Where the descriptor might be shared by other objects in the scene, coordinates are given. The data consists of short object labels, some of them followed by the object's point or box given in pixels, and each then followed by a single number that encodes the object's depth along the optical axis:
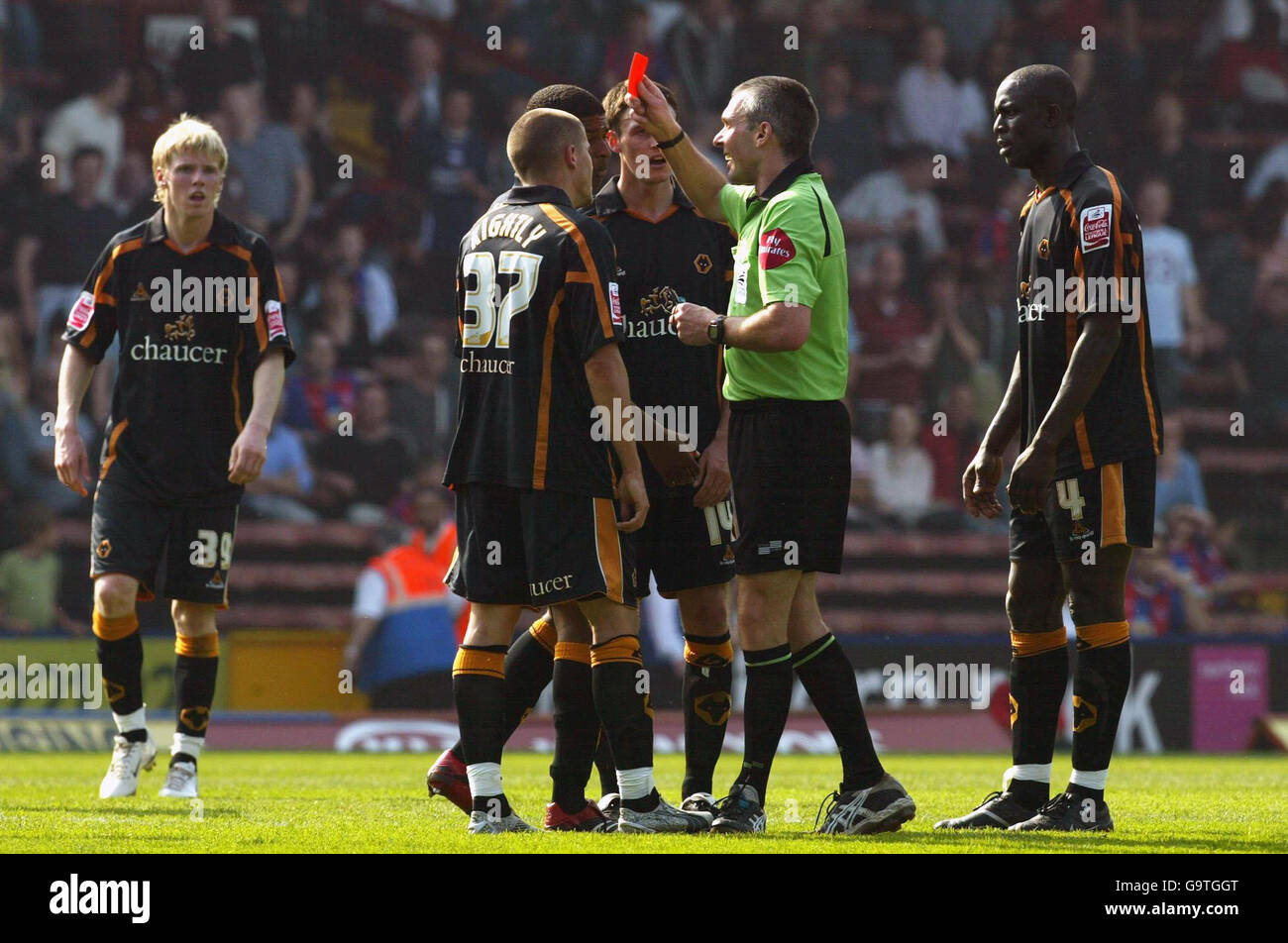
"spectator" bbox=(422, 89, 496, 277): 15.47
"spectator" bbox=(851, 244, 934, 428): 15.09
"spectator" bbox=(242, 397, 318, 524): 14.21
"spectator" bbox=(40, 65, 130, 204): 15.12
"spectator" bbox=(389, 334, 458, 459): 14.36
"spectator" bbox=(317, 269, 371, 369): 14.79
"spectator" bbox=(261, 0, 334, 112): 15.88
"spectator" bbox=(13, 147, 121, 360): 14.65
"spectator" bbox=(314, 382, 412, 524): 14.20
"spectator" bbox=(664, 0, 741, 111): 16.38
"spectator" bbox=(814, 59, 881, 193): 16.09
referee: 5.21
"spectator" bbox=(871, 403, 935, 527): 14.70
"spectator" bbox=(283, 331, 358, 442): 14.33
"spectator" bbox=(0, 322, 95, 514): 14.13
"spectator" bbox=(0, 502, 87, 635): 13.07
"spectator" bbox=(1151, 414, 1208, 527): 14.67
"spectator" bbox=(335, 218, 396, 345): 15.04
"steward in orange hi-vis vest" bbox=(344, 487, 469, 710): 12.63
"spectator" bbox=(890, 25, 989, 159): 16.50
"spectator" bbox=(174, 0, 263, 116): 15.51
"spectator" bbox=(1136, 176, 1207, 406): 15.15
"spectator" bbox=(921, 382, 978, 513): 14.82
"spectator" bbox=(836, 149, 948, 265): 15.98
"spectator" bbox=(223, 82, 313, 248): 15.23
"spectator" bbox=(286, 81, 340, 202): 15.66
